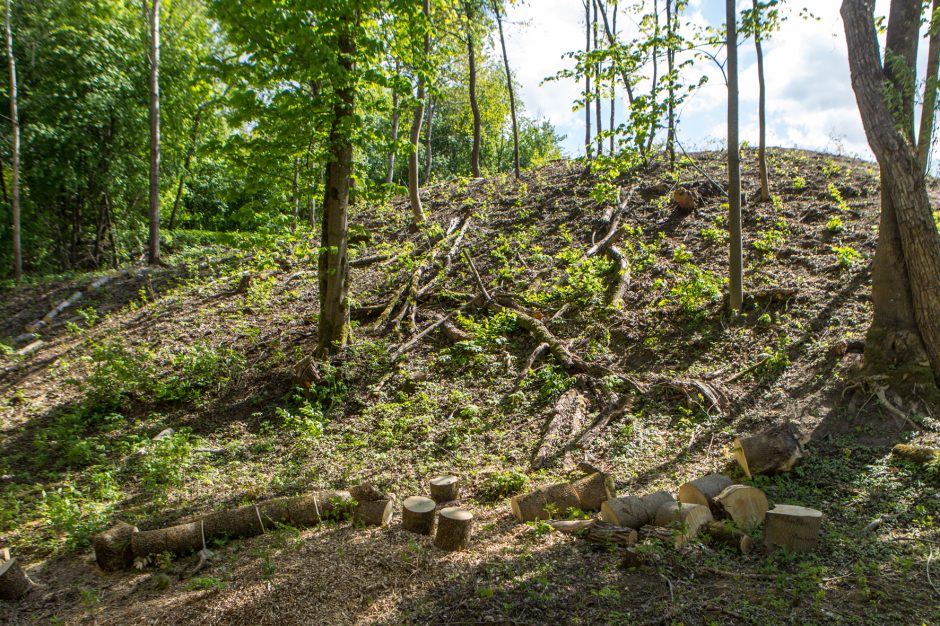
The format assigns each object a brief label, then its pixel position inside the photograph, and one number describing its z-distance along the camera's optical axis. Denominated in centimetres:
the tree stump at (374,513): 516
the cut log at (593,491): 528
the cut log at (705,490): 469
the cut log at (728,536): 416
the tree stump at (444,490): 556
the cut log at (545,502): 512
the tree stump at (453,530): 450
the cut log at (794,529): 401
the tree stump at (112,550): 478
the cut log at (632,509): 455
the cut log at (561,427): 657
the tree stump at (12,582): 438
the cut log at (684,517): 431
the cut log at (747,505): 443
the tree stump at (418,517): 483
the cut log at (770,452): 532
